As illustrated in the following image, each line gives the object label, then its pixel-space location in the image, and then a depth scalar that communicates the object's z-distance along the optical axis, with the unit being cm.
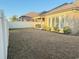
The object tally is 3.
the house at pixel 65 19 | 760
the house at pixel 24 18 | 2196
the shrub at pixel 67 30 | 744
